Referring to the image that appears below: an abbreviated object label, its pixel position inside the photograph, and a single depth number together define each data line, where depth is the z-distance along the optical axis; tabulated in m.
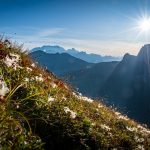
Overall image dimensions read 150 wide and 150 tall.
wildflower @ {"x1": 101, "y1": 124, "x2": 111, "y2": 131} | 5.83
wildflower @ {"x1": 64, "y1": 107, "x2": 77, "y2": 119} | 5.24
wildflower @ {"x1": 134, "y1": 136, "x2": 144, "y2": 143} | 6.36
